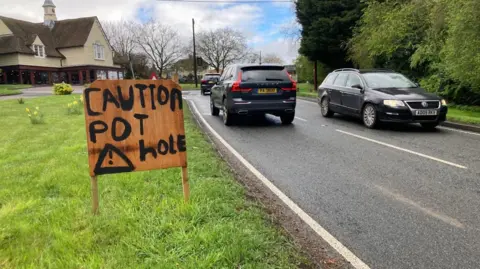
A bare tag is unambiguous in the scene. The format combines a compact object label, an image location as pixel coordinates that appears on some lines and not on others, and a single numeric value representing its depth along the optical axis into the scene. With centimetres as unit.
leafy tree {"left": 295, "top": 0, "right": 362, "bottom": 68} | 2400
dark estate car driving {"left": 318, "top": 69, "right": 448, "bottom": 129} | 902
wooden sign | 353
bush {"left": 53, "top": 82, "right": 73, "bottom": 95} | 2598
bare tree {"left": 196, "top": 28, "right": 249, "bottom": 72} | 7062
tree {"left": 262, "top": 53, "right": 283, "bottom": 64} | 9301
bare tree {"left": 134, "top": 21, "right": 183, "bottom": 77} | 6925
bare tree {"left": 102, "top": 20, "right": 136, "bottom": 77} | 6962
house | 4438
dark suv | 986
